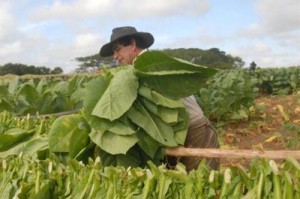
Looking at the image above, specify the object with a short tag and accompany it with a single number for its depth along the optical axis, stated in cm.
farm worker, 282
